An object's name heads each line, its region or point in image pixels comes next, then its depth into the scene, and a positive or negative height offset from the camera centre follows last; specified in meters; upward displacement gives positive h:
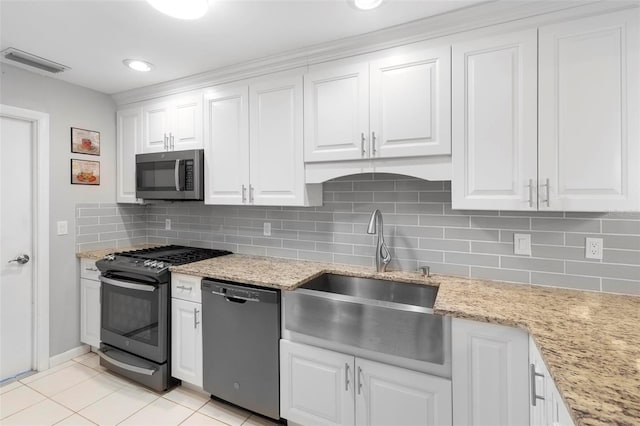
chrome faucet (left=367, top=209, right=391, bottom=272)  2.05 -0.26
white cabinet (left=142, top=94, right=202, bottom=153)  2.57 +0.77
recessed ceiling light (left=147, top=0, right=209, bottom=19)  1.51 +1.03
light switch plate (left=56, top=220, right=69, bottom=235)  2.64 -0.12
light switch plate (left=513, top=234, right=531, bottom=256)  1.81 -0.19
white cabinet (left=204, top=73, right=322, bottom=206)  2.16 +0.51
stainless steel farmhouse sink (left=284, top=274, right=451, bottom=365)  1.44 -0.56
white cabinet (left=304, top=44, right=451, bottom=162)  1.73 +0.64
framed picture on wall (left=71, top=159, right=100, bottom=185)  2.74 +0.37
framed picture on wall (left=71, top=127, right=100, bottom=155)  2.74 +0.65
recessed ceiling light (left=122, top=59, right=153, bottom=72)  2.27 +1.11
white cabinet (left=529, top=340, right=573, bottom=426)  0.89 -0.62
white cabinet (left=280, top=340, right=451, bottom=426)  1.46 -0.93
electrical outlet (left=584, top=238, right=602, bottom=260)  1.65 -0.20
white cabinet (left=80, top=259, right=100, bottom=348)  2.69 -0.80
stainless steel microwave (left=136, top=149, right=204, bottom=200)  2.53 +0.32
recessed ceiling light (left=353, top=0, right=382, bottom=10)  1.56 +1.06
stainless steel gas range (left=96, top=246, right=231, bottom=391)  2.22 -0.77
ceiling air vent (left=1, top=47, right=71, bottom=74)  2.12 +1.11
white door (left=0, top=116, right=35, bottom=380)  2.37 -0.25
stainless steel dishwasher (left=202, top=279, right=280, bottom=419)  1.84 -0.83
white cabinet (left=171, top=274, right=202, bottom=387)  2.13 -0.82
